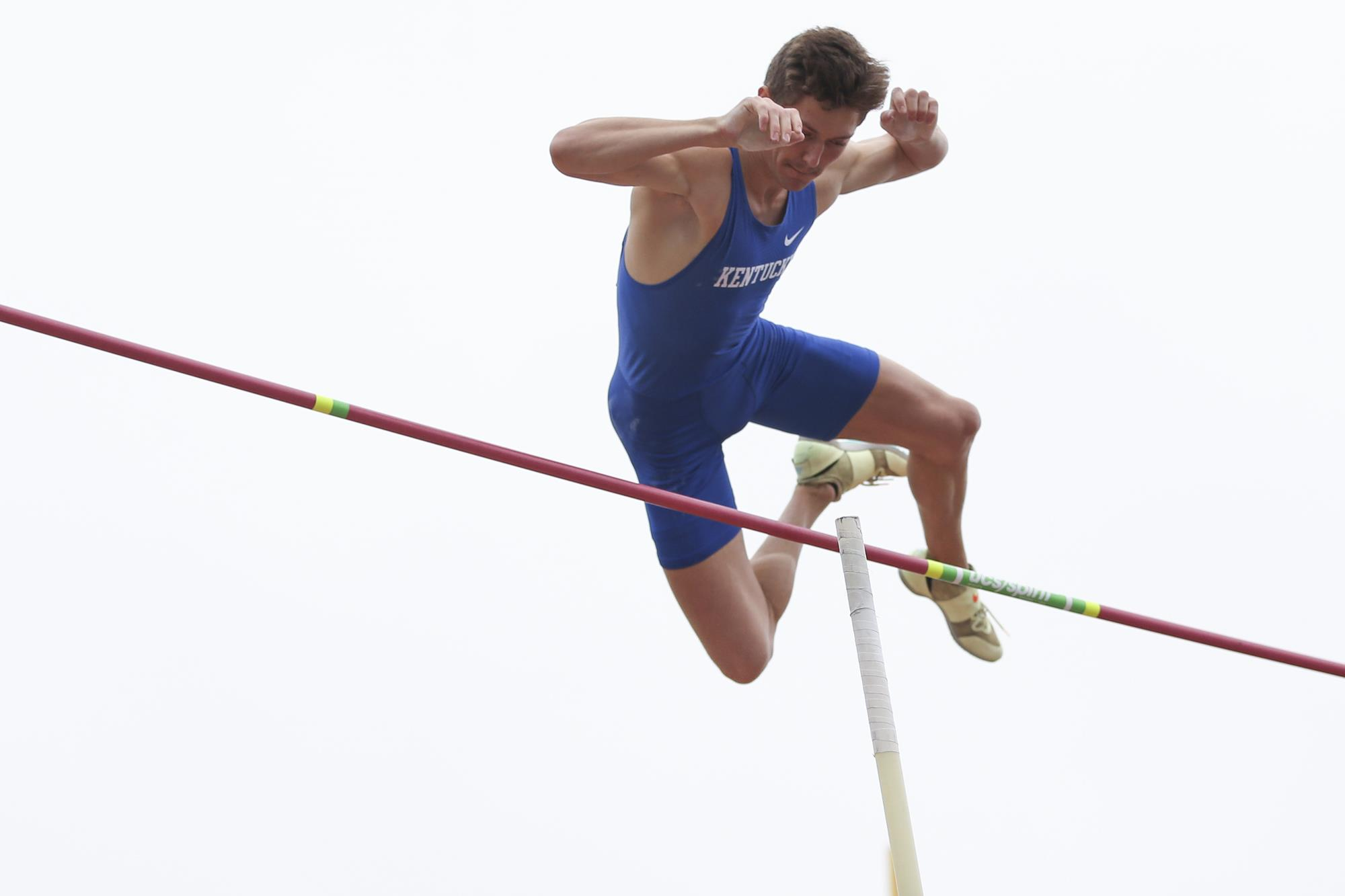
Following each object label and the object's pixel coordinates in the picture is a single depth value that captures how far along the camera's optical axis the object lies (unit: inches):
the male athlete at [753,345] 230.7
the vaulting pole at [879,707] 191.6
